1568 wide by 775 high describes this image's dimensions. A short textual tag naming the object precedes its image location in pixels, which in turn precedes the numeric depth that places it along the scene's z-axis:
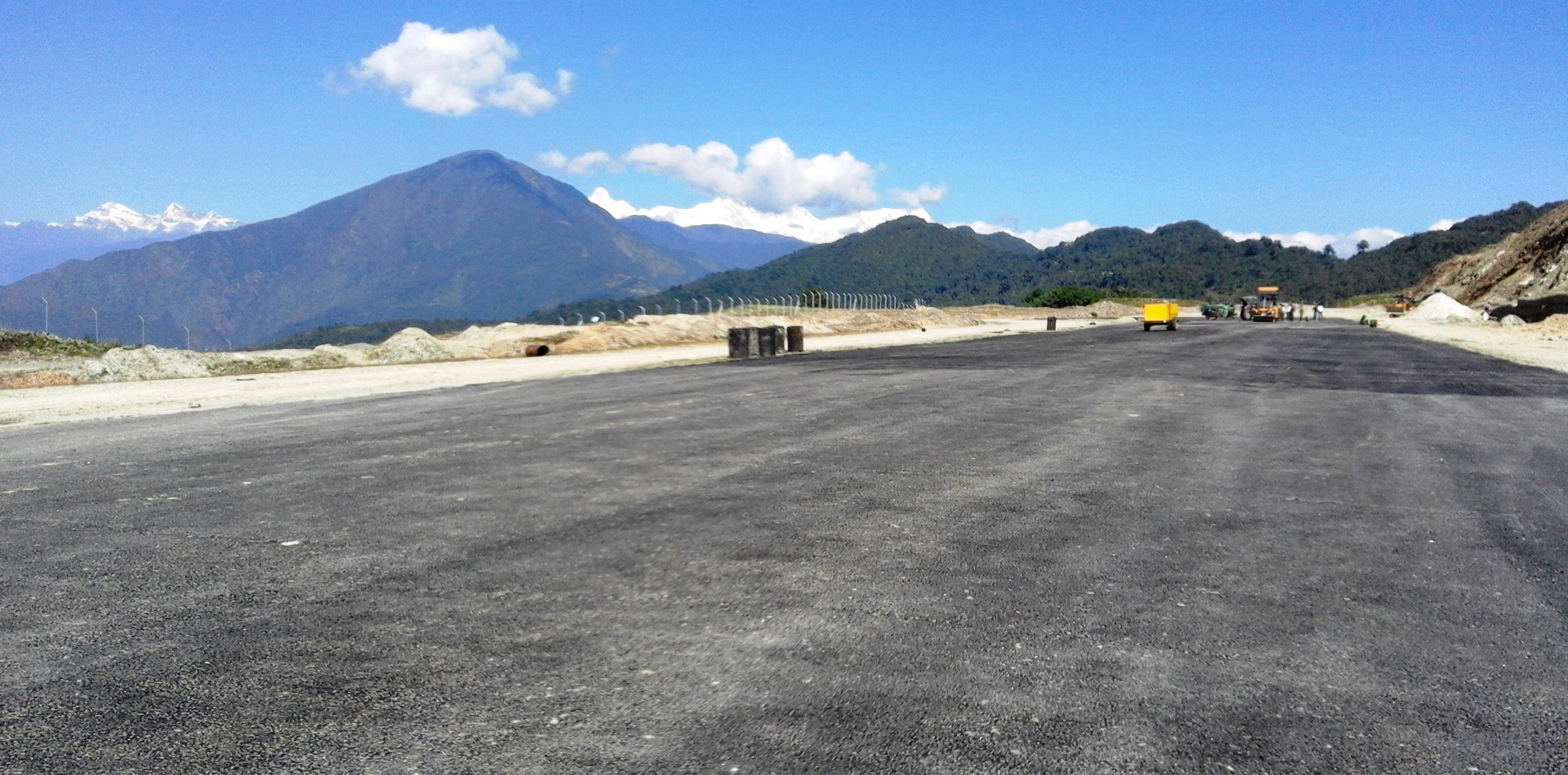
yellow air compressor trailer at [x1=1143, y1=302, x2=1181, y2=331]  56.22
